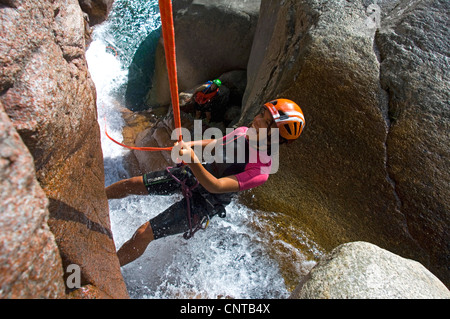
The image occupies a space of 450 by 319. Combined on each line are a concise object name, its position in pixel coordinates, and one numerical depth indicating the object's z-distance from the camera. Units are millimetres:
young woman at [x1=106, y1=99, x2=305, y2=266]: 2404
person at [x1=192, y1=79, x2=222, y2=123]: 5863
